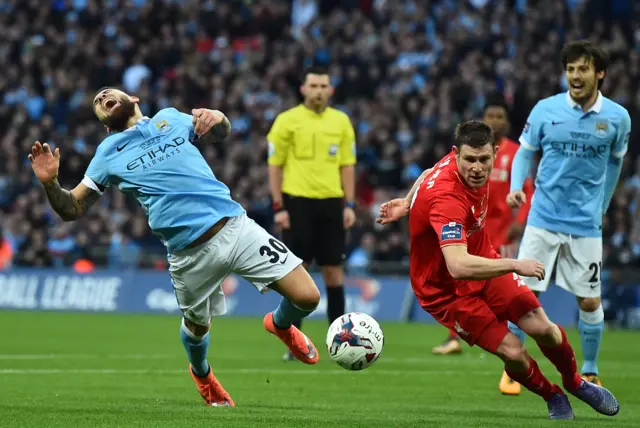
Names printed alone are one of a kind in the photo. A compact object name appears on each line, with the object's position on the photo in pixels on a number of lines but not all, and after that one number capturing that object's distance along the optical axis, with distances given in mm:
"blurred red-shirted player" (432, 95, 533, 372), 23734
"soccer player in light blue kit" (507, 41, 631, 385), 19156
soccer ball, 15906
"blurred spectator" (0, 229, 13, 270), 48187
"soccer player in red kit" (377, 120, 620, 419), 15187
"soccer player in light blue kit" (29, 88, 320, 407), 16266
